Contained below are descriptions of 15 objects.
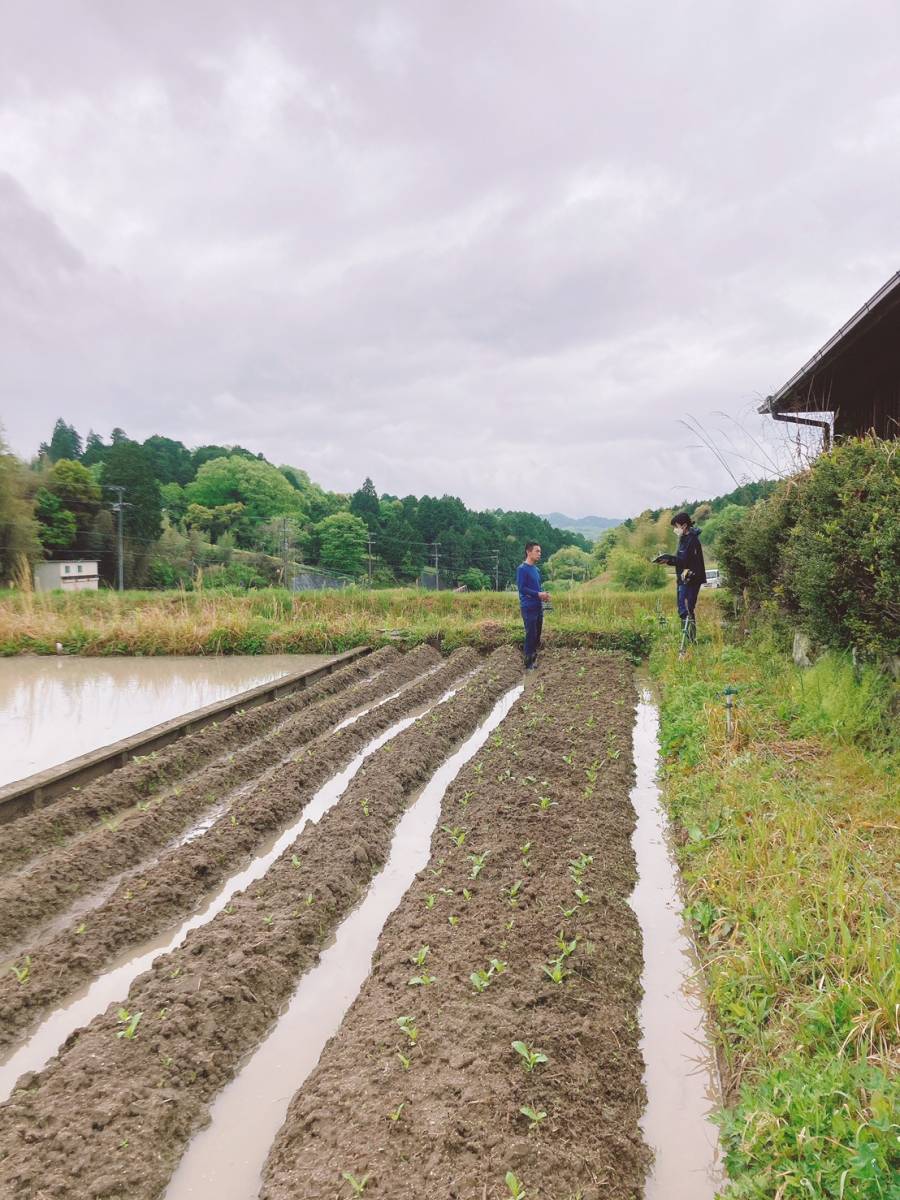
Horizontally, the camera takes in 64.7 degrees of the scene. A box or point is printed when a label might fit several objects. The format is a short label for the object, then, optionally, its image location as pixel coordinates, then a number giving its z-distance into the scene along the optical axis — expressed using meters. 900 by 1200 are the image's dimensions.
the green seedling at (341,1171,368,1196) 2.09
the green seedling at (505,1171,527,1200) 2.06
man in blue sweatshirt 10.55
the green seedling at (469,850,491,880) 4.23
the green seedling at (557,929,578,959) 3.31
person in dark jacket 10.27
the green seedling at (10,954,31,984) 3.35
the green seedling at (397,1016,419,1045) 2.77
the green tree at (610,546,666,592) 23.92
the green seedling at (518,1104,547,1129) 2.34
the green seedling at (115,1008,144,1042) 2.82
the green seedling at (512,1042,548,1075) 2.59
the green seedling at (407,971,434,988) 3.15
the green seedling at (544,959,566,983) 3.12
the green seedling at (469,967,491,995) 3.09
